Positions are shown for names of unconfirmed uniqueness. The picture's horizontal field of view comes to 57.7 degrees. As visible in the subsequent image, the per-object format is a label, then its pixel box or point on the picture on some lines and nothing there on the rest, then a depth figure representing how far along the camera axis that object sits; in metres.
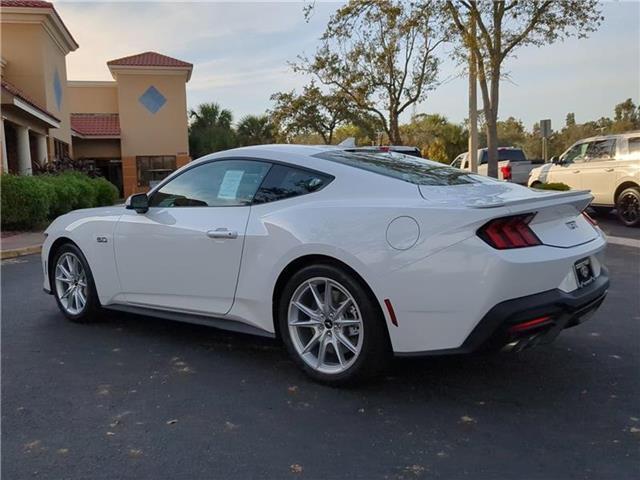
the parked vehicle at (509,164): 16.25
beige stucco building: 33.44
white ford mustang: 3.06
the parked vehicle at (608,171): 11.09
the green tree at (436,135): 43.81
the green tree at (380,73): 24.52
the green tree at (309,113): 30.39
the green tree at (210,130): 45.34
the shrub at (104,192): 20.62
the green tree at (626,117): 52.75
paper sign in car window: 4.13
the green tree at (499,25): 13.62
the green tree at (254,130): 49.47
